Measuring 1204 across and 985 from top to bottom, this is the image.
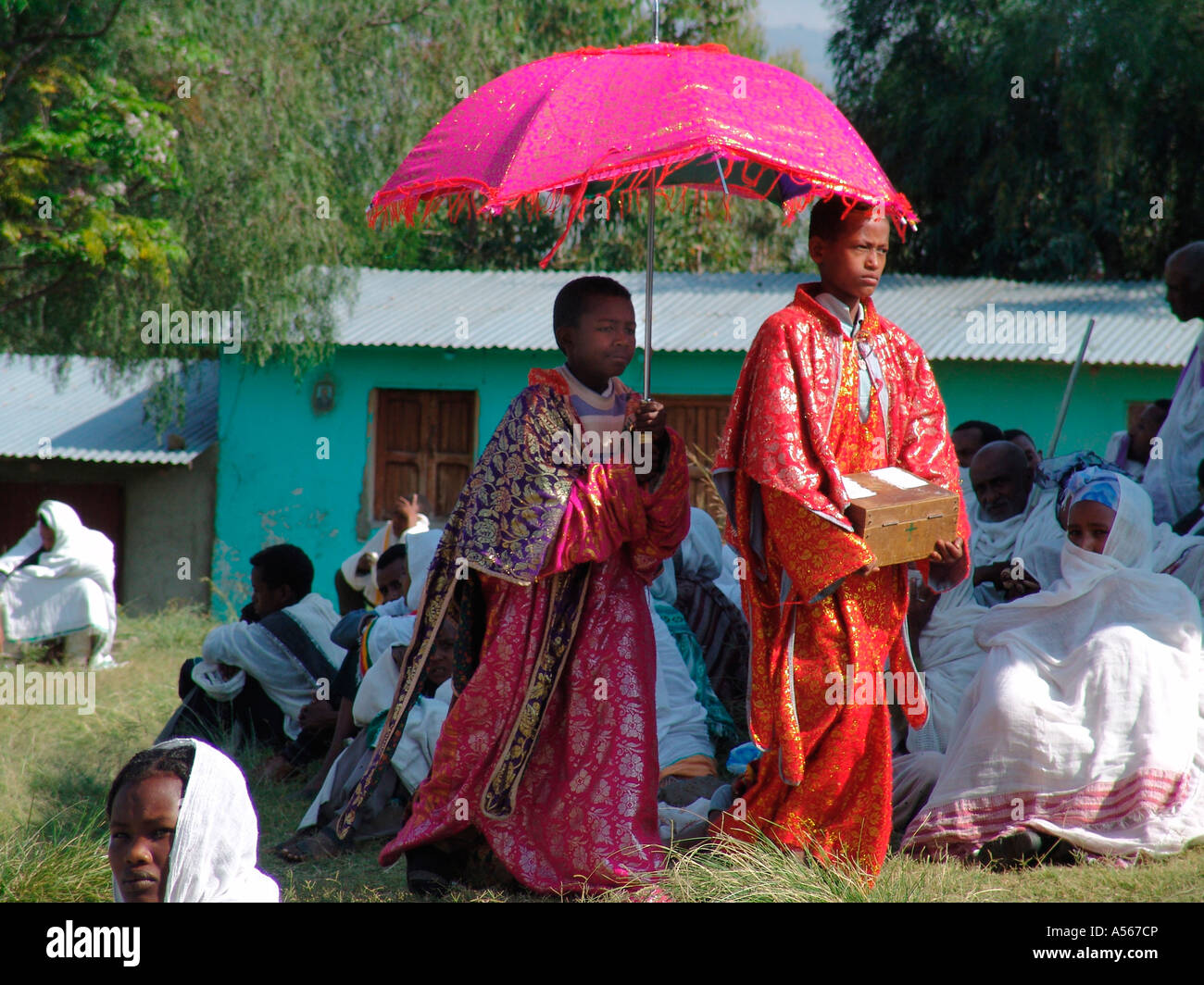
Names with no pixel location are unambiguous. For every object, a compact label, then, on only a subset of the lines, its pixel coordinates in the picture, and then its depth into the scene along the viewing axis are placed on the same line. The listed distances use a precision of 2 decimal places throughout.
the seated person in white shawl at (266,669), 6.23
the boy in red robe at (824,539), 3.80
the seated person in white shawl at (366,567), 8.62
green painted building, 13.84
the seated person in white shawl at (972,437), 6.72
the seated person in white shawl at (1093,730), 4.27
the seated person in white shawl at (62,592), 10.22
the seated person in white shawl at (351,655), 5.47
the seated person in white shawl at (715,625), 6.14
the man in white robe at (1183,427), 5.71
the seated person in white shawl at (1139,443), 6.30
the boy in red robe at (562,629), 3.95
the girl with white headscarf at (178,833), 2.66
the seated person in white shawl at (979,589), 4.75
